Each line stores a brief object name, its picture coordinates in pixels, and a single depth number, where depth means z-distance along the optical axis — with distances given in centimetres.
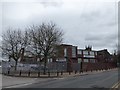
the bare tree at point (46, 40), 1636
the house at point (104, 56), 4172
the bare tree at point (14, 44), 1854
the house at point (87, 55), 3698
